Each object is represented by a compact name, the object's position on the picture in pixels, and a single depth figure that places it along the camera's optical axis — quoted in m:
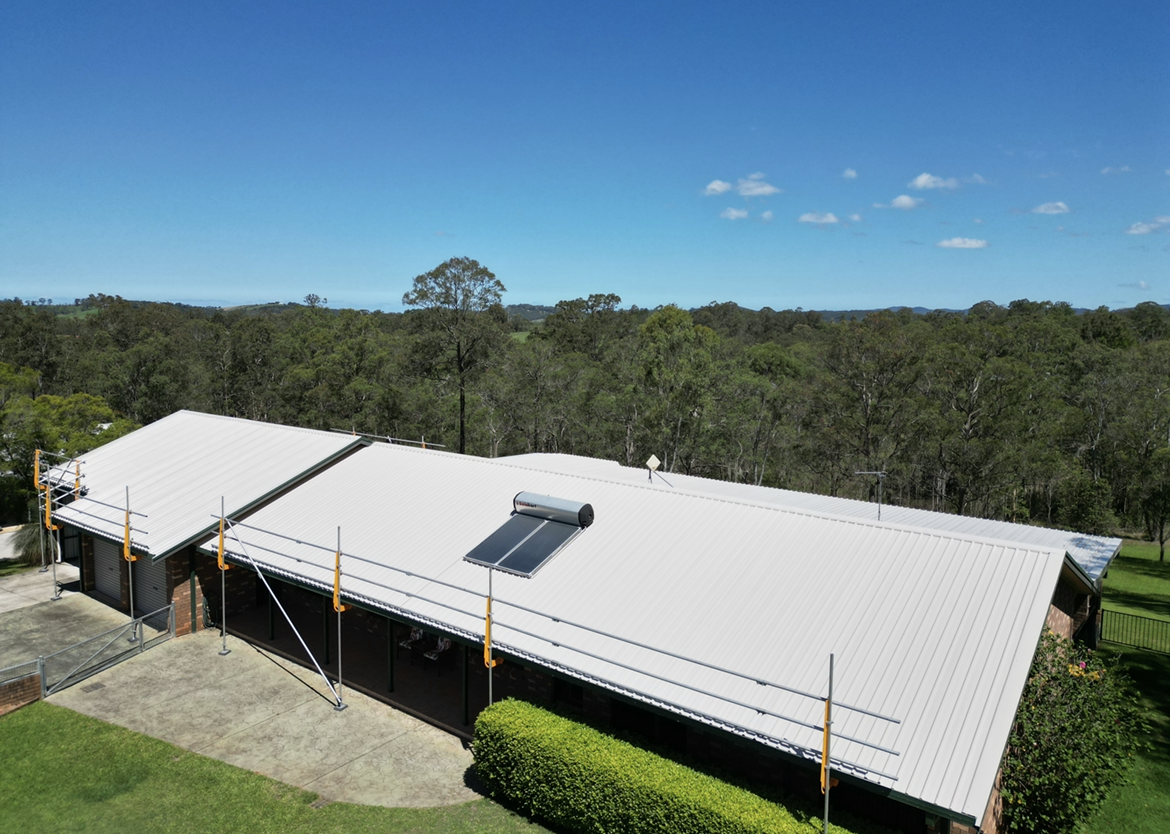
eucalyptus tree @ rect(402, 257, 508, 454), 44.47
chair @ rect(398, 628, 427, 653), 17.92
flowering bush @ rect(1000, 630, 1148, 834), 10.34
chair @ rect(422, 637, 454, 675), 17.73
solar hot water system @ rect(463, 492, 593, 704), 15.33
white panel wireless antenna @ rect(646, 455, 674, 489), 19.67
